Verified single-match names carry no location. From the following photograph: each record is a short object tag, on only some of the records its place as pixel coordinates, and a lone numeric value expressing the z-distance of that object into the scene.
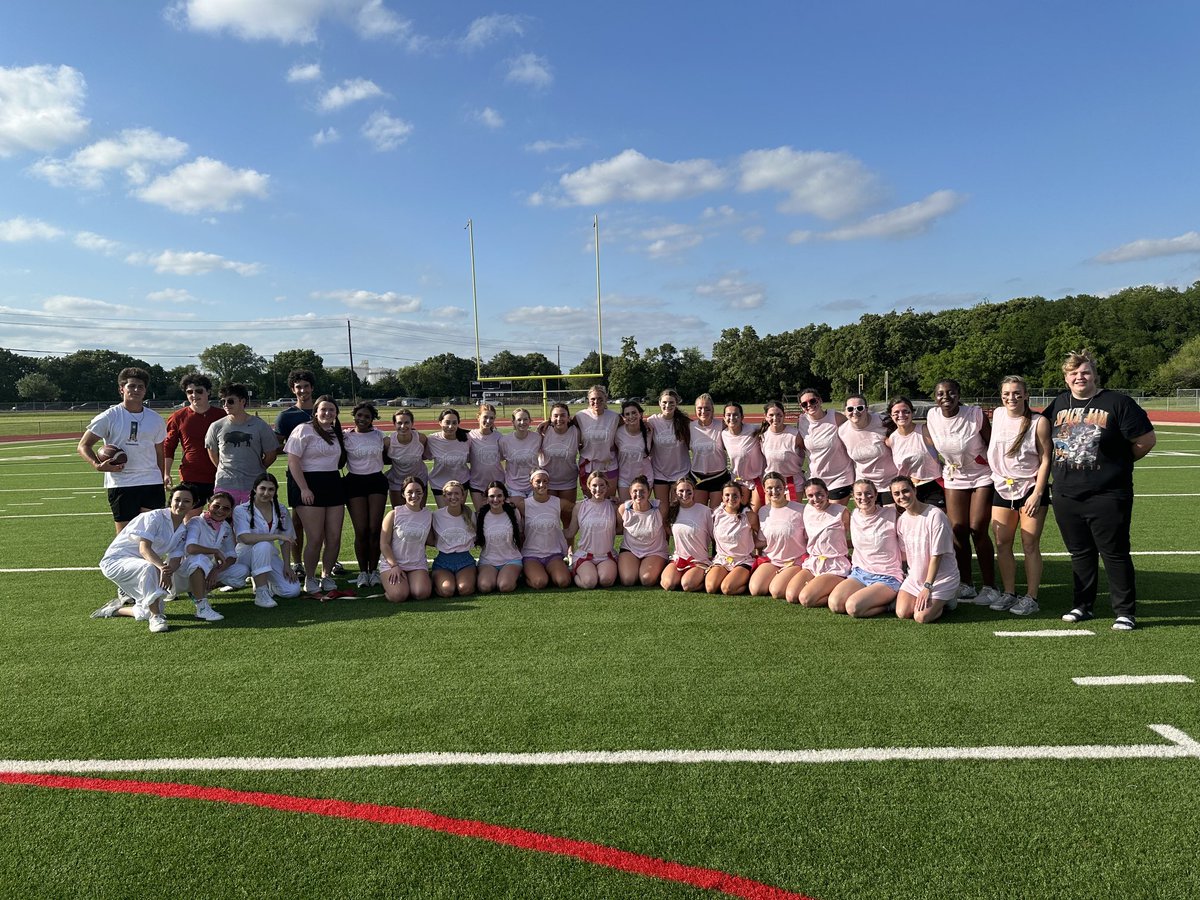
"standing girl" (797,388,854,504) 5.99
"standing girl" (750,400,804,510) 6.00
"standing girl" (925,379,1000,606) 5.18
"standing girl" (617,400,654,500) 6.41
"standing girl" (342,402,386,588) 6.00
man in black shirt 4.48
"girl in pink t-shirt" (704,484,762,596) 5.62
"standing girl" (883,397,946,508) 5.51
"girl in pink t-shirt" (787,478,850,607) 5.20
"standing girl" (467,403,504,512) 6.37
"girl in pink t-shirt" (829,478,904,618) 4.95
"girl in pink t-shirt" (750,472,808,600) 5.52
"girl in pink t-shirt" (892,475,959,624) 4.77
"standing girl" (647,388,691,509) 6.38
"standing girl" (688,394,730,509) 6.36
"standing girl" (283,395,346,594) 5.82
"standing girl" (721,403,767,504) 6.18
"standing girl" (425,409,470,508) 6.30
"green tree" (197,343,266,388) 96.76
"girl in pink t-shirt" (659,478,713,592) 5.75
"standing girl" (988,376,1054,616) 4.85
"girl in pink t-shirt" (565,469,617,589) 5.93
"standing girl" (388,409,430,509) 6.20
